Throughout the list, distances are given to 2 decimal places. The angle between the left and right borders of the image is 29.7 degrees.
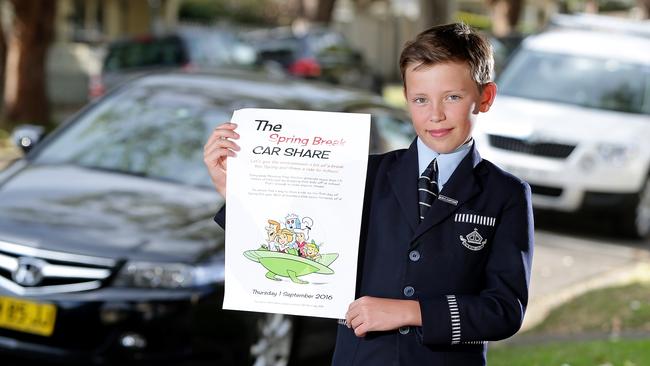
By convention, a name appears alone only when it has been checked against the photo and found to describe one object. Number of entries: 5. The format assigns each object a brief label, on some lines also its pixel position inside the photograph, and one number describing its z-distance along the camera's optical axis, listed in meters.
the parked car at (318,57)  21.41
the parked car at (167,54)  17.19
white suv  10.62
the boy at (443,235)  2.80
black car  5.20
